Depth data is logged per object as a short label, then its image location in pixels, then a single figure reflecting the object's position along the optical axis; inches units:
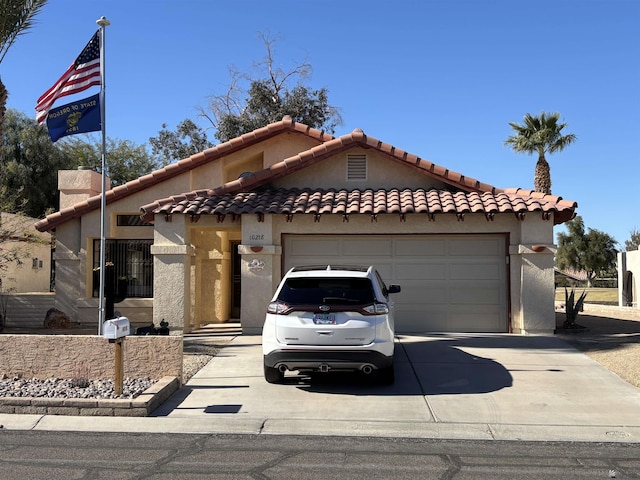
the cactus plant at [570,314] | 603.5
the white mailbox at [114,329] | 312.5
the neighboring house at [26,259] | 701.3
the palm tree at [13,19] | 519.8
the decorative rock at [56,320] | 652.1
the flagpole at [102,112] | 480.3
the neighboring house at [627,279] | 1131.0
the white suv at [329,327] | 331.0
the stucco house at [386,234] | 539.2
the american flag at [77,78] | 491.5
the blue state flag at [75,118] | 490.3
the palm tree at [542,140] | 1171.9
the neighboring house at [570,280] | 2152.1
